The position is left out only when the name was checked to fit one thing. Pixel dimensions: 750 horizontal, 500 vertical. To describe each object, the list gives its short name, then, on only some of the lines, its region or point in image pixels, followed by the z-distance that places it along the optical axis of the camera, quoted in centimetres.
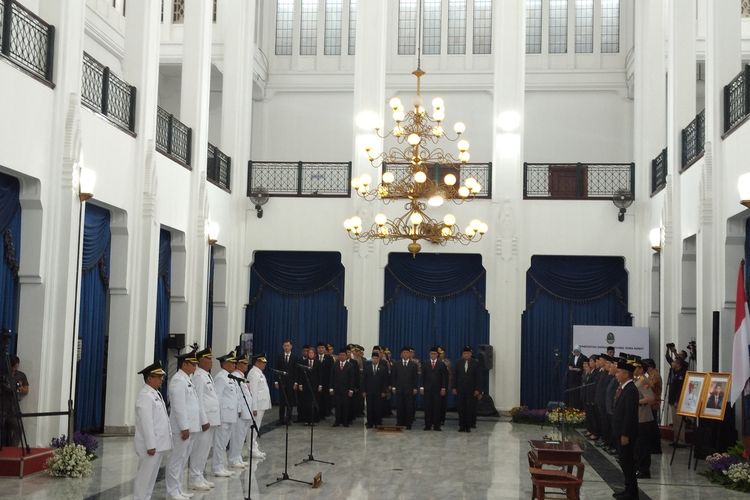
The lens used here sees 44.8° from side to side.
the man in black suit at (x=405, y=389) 1780
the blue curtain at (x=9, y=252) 1135
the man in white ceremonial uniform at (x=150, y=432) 902
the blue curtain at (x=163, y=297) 1675
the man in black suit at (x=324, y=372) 1861
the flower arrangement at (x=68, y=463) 1084
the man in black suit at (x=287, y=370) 1809
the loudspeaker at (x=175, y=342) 1692
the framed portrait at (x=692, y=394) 1260
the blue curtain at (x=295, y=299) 2173
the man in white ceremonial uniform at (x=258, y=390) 1338
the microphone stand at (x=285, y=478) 1096
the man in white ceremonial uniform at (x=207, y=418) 1059
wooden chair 912
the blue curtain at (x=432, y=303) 2131
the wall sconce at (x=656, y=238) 1780
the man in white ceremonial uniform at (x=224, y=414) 1143
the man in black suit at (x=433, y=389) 1773
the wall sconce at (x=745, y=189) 1114
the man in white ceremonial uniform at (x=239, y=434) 1201
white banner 1873
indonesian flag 1199
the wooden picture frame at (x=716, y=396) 1212
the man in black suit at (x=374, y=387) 1773
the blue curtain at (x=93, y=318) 1389
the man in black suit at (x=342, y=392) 1784
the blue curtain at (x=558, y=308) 2114
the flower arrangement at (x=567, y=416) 1480
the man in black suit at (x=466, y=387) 1767
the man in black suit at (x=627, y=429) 1005
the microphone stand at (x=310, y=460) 1270
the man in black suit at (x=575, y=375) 1869
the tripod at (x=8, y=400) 1067
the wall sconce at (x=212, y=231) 1808
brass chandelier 1423
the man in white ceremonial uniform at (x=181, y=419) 977
